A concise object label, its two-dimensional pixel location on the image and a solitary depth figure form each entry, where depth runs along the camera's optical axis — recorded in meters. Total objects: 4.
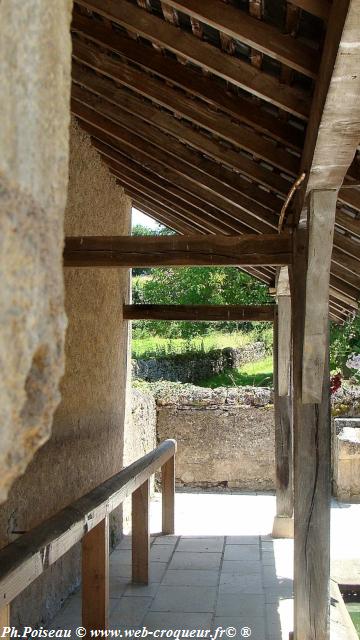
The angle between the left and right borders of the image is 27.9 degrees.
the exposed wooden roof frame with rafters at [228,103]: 2.62
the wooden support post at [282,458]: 7.12
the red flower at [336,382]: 6.75
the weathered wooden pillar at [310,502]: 3.75
